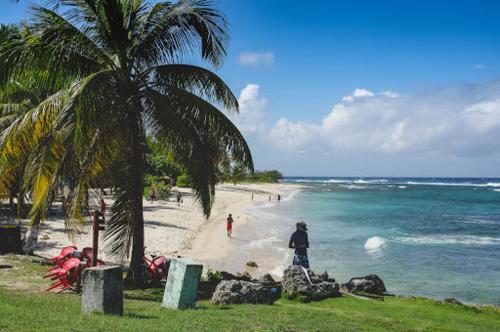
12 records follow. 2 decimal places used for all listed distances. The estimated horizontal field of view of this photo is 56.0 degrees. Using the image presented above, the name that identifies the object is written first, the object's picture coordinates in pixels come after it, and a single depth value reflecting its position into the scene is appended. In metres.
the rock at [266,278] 12.43
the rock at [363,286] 11.13
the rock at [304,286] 10.05
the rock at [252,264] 18.52
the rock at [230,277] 11.73
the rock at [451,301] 11.84
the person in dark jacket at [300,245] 11.30
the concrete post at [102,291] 6.68
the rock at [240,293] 8.99
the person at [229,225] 26.27
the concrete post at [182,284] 7.76
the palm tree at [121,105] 8.75
